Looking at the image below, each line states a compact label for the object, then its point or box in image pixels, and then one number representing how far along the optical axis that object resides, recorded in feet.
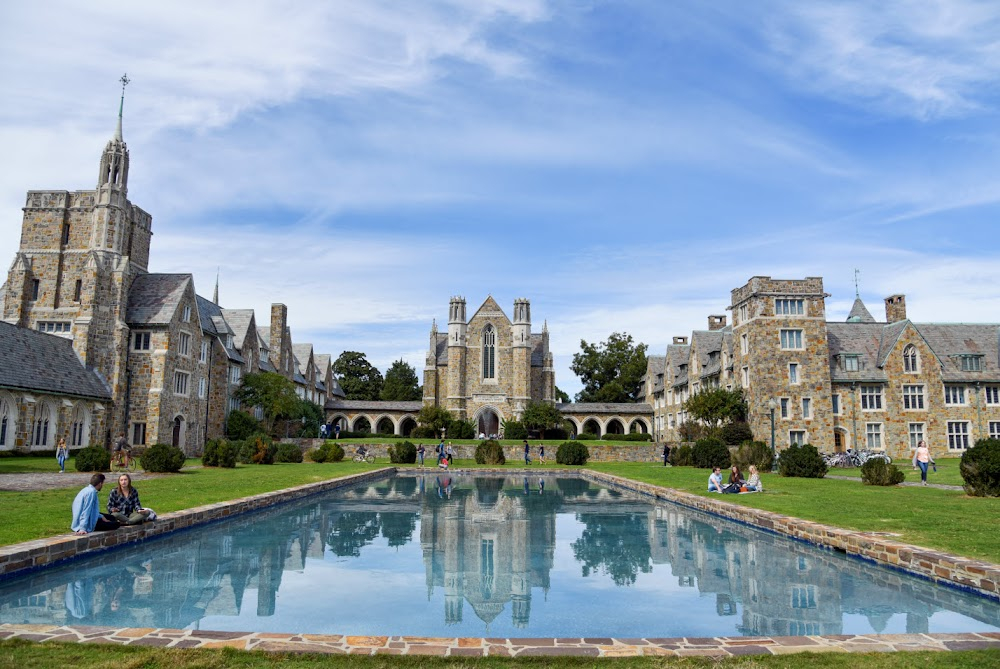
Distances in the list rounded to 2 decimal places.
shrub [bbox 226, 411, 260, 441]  145.79
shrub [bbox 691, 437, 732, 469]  108.17
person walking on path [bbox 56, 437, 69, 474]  79.81
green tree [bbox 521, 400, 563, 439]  187.11
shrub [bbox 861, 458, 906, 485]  73.56
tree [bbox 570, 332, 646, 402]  241.14
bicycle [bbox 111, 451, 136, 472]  85.20
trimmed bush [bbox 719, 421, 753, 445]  131.13
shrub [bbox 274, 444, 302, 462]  124.88
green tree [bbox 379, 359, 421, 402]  273.75
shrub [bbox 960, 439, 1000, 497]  55.52
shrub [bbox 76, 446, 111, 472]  79.77
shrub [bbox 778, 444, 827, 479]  87.20
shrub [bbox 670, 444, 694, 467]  119.44
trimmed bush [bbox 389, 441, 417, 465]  129.59
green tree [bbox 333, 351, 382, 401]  286.66
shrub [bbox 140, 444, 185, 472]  81.46
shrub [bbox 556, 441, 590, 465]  132.46
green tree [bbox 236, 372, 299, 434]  151.84
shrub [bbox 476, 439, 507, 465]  125.80
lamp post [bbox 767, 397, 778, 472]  101.67
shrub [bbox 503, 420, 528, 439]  179.22
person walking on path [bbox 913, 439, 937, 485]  75.87
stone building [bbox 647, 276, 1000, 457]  135.33
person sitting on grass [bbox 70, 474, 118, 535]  34.22
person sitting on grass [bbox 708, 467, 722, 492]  64.34
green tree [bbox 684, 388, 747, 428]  138.72
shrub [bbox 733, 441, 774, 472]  100.48
